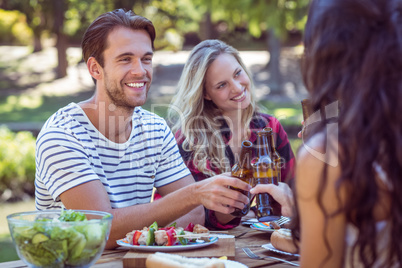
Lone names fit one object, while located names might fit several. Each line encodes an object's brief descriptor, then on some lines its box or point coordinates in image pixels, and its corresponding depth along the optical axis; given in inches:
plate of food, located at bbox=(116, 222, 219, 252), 82.5
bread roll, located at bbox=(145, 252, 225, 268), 67.8
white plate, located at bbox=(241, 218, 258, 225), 109.7
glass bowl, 64.7
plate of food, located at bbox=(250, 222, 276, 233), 96.9
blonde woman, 148.9
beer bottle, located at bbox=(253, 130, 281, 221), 95.3
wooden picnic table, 80.2
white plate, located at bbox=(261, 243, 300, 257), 81.9
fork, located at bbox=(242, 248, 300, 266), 79.8
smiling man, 98.9
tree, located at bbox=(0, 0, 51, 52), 634.8
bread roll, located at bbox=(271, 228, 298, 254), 81.7
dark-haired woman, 52.9
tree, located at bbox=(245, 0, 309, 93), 494.9
